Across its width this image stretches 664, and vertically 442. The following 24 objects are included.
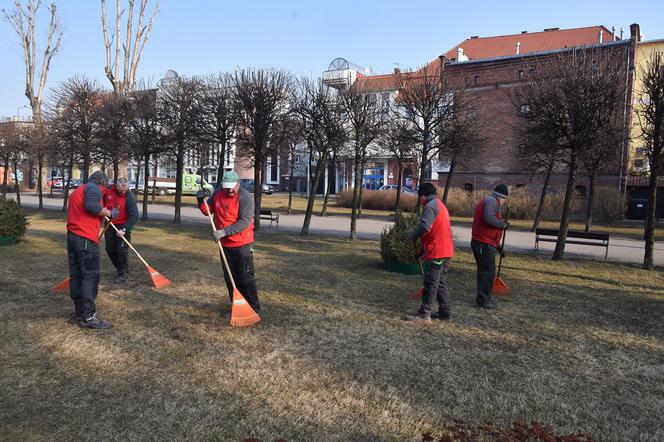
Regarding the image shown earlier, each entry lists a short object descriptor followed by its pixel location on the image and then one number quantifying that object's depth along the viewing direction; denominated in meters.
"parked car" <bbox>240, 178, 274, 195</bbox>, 46.47
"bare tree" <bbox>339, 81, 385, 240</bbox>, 15.36
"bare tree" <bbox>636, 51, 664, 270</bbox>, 9.84
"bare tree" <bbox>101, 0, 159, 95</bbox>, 25.12
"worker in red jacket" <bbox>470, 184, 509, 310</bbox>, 6.41
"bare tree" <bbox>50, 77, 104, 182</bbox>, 19.78
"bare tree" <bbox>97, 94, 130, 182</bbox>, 19.16
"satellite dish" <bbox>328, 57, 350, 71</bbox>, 49.55
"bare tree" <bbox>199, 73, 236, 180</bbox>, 16.14
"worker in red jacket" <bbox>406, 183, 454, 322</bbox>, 5.87
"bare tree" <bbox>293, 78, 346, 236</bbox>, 15.02
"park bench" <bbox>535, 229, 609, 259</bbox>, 12.34
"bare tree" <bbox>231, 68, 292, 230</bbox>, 15.32
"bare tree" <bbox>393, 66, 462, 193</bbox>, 14.73
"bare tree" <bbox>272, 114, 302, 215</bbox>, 15.95
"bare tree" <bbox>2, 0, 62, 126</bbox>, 27.64
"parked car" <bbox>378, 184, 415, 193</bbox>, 33.97
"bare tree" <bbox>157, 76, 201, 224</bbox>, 17.03
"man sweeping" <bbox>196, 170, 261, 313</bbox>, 5.57
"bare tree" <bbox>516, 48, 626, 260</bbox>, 10.39
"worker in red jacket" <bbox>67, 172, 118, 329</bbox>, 5.32
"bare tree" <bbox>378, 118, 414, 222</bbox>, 15.67
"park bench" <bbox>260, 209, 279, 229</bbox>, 18.49
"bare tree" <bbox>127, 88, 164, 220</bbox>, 18.50
